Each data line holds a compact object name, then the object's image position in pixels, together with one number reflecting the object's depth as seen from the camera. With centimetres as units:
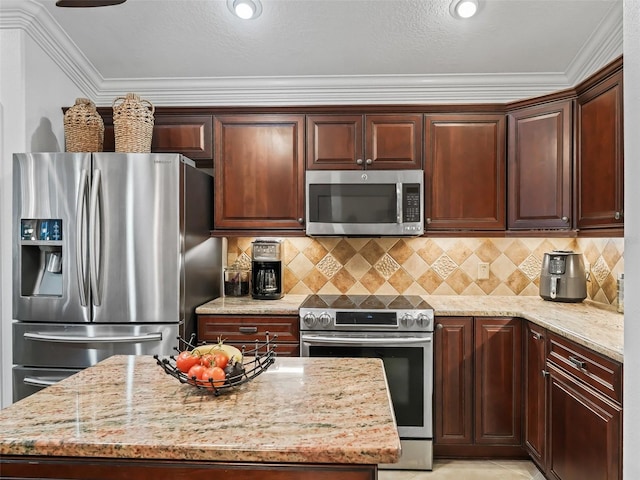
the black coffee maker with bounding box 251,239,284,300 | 317
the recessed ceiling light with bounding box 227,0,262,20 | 248
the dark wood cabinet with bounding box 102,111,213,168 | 313
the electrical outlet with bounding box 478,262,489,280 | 334
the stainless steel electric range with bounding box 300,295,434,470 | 271
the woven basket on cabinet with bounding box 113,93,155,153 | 275
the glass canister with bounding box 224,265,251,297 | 341
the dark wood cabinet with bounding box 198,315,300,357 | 282
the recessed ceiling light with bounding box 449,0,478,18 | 246
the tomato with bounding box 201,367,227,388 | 127
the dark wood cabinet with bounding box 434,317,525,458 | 275
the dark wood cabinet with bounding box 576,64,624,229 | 225
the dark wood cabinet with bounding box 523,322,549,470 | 245
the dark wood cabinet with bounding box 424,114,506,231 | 304
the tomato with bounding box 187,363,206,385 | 127
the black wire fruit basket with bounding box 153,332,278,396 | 128
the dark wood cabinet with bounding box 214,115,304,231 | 312
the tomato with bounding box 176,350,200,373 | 133
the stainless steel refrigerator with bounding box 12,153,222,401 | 256
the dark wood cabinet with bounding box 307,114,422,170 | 308
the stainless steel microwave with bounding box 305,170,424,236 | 300
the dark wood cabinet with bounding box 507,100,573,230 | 280
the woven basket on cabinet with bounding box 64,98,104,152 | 274
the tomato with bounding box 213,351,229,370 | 131
